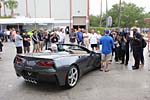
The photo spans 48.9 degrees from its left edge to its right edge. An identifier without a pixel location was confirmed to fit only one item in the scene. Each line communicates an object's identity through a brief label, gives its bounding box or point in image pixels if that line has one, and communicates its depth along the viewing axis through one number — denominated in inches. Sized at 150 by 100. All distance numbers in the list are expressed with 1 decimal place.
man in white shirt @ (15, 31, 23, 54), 317.1
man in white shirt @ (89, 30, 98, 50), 366.0
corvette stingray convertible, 165.9
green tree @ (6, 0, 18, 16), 1484.1
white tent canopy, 1050.6
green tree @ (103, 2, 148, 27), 1436.0
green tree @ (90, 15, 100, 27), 2190.5
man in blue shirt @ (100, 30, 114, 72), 234.5
